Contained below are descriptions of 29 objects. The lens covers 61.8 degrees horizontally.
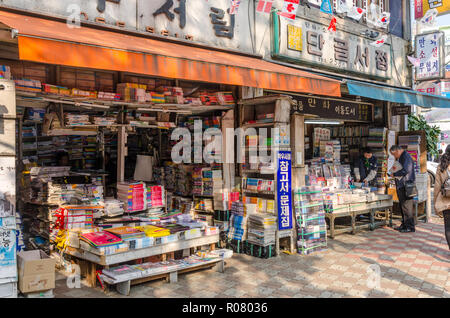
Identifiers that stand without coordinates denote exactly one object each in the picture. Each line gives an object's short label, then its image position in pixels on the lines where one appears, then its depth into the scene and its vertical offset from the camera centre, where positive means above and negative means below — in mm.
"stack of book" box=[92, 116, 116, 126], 6354 +699
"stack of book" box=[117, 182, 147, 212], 6596 -610
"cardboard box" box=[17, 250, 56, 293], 4230 -1276
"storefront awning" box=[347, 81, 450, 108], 8023 +1511
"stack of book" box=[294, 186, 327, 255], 6879 -1151
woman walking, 6305 -612
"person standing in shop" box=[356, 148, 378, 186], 10180 -288
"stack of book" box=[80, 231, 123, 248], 4968 -1061
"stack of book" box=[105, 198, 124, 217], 6340 -792
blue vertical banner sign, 6738 -574
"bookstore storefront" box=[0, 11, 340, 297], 4520 +230
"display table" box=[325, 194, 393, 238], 8117 -1288
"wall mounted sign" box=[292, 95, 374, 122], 8992 +1331
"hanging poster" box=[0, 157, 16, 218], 4109 -263
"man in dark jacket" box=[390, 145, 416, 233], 8625 -588
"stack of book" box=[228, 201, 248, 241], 6836 -1158
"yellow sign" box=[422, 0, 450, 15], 11766 +4832
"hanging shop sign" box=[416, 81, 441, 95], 15425 +2896
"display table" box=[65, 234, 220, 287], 4949 -1310
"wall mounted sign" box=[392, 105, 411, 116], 11352 +1422
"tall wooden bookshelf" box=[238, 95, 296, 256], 6777 +221
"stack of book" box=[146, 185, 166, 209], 6906 -671
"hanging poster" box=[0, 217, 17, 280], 4074 -940
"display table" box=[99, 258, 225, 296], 4785 -1601
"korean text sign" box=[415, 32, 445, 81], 11852 +3250
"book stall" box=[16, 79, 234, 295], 5109 -37
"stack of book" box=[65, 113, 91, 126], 6078 +689
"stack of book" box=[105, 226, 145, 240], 5307 -1038
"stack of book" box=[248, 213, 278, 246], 6505 -1234
